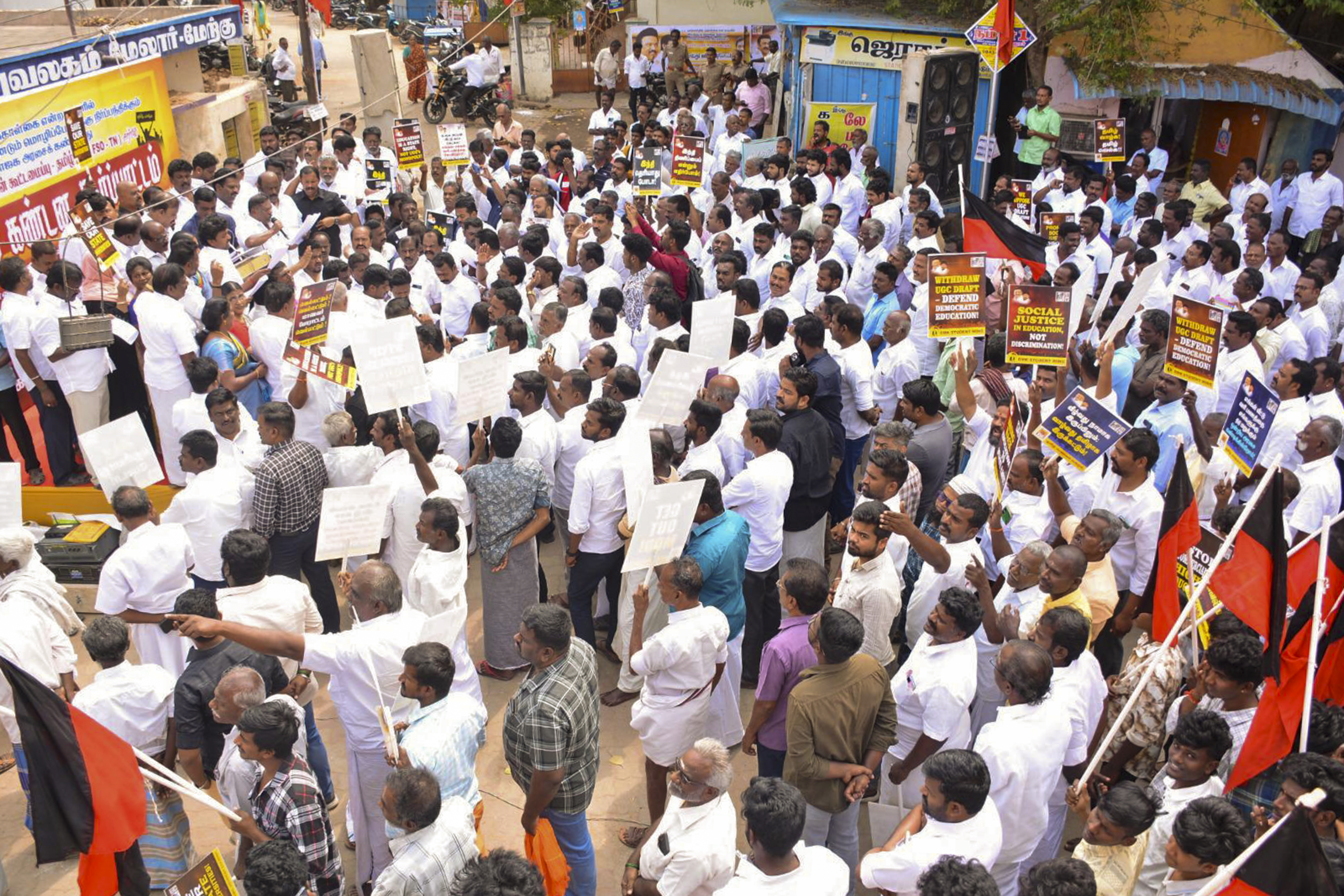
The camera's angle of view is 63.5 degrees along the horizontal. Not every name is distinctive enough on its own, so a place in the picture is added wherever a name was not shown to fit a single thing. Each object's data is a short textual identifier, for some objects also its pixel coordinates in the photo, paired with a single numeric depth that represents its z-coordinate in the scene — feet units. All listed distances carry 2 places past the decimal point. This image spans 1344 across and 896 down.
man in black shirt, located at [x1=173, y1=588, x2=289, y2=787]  15.58
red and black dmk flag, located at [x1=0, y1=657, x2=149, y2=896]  12.55
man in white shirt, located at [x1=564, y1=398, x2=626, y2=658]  20.21
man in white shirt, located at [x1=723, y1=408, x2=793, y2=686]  19.81
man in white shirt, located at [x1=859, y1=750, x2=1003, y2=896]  12.17
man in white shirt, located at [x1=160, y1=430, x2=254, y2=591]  19.48
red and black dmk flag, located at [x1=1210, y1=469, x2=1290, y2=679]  13.93
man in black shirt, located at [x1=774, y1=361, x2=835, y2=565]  21.66
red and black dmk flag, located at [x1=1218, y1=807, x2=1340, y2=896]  9.95
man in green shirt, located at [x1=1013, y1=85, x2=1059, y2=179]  47.26
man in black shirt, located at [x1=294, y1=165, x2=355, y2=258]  36.35
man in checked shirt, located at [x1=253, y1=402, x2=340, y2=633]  20.01
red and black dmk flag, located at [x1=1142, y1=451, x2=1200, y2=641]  16.48
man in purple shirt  15.26
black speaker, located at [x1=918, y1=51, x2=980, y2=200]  47.93
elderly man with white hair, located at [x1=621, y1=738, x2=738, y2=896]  12.59
